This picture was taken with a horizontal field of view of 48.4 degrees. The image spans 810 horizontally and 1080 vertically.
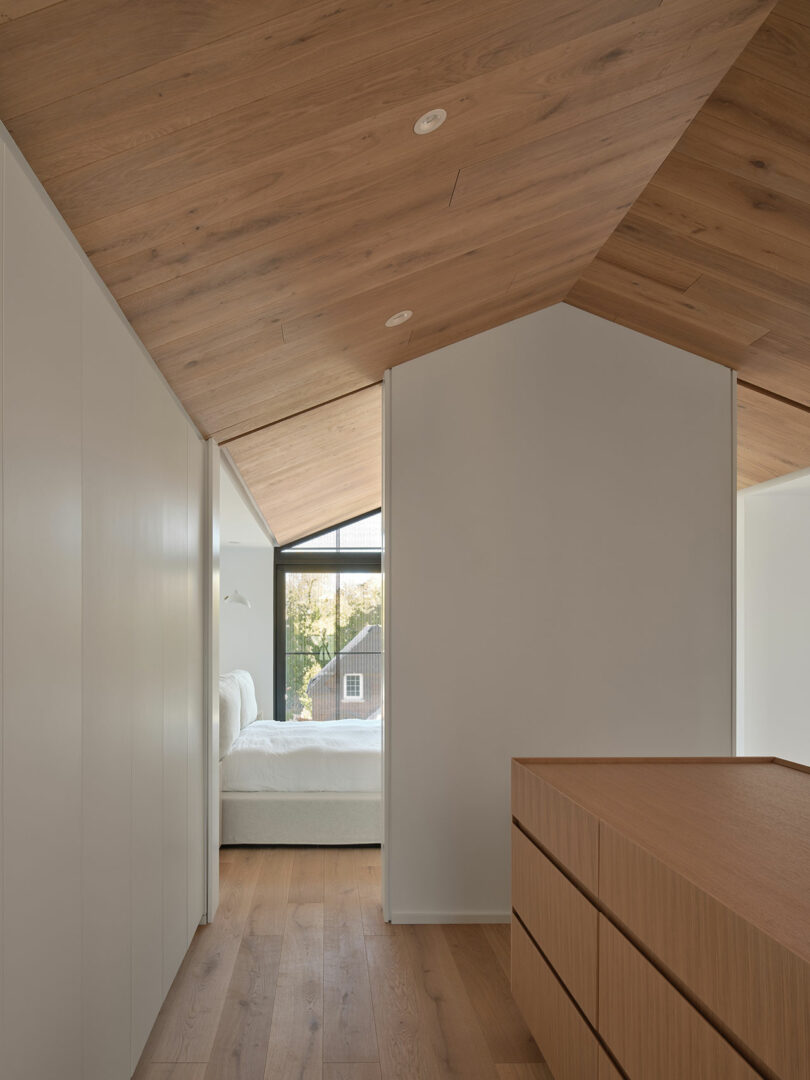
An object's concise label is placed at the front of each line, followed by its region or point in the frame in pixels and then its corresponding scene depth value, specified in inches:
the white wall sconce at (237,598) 309.7
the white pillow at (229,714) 233.6
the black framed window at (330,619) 374.0
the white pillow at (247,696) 285.6
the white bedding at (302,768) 225.3
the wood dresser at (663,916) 53.1
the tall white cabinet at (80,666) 59.2
